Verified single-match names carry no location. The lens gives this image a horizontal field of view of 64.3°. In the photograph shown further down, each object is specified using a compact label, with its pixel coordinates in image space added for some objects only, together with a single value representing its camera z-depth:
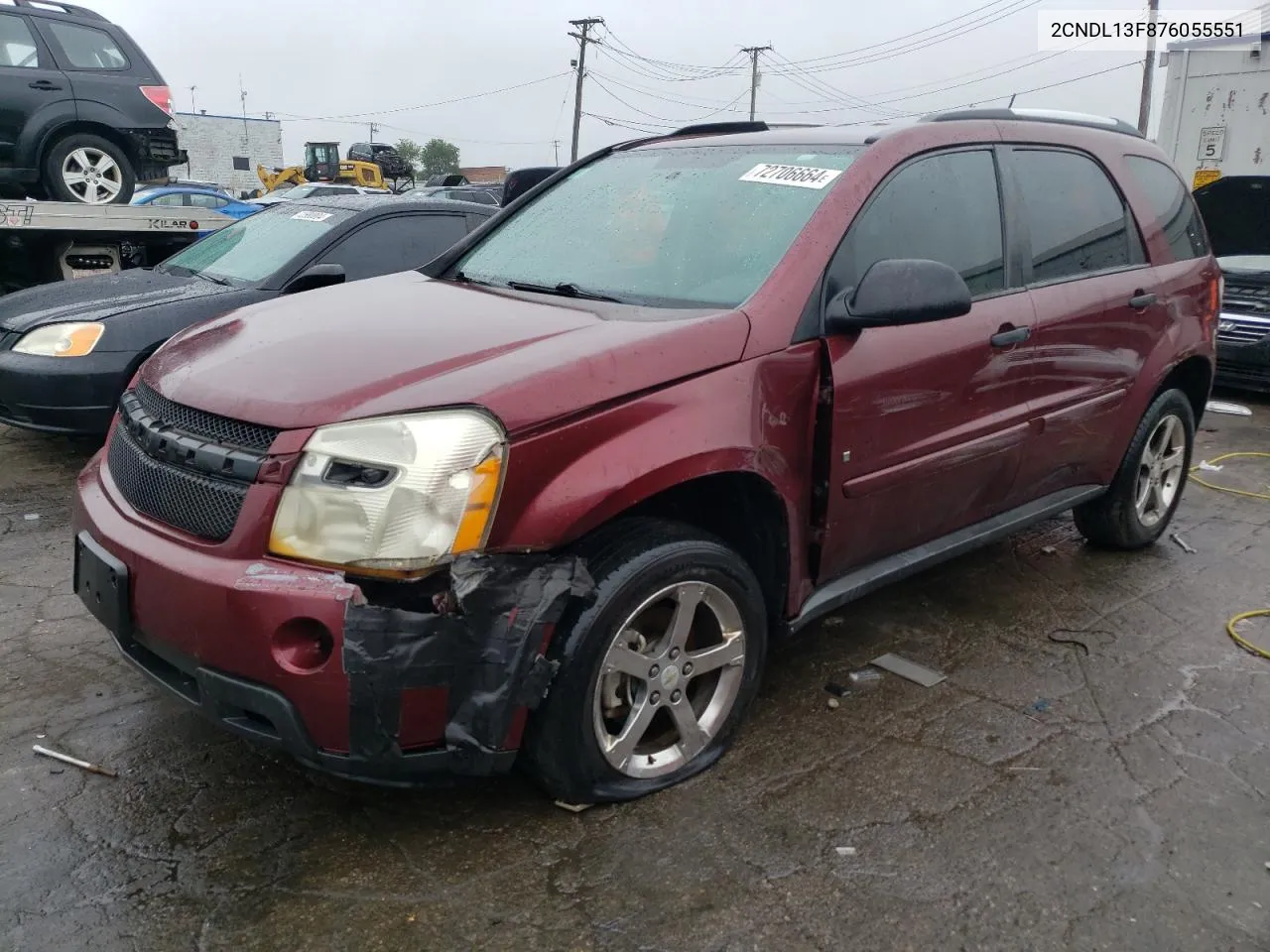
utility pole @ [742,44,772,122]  52.60
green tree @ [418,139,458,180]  96.71
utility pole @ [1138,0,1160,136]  27.16
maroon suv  2.19
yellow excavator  33.47
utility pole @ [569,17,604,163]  47.25
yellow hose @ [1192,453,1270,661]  3.71
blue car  16.66
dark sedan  5.09
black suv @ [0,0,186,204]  8.13
